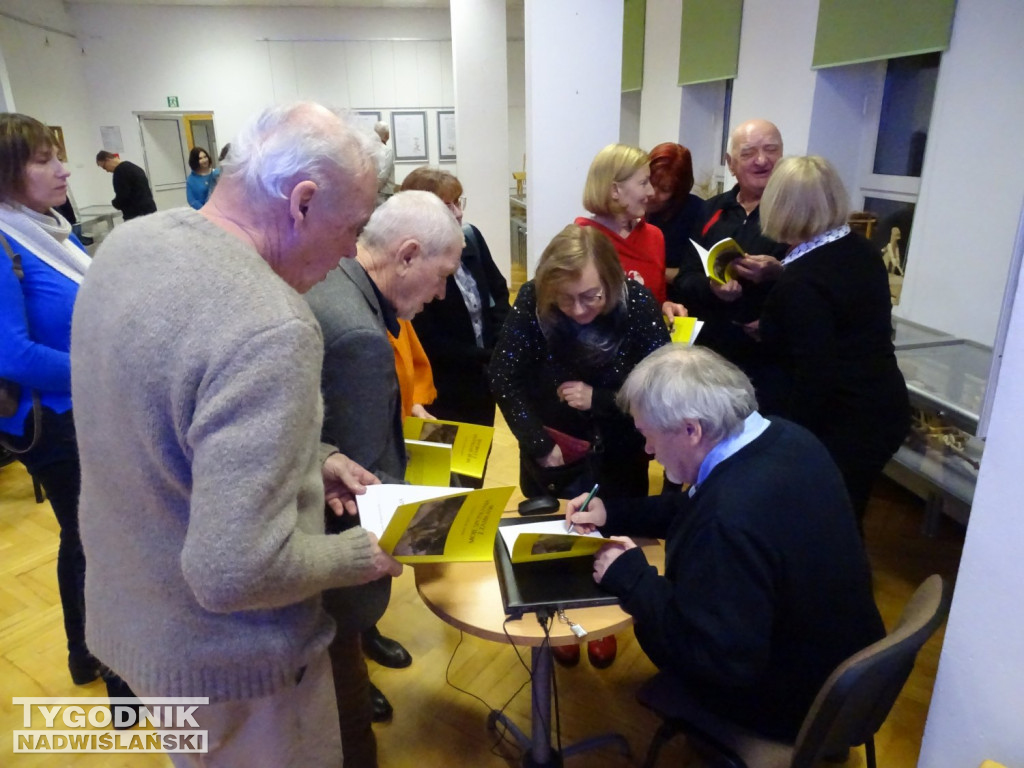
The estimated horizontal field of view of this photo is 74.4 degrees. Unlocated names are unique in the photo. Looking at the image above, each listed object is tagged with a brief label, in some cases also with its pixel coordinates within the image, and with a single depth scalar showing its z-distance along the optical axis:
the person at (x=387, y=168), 1.49
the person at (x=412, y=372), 1.69
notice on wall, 8.65
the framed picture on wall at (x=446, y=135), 9.44
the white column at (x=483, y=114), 6.45
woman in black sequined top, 1.86
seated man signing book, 1.18
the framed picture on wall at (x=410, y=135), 9.33
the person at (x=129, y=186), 6.73
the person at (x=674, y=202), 3.00
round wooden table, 1.33
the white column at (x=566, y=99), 3.02
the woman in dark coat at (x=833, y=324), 1.89
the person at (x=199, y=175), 7.20
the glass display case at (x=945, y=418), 2.39
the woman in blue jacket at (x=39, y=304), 1.72
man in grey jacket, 1.24
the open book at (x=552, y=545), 1.34
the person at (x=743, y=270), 2.32
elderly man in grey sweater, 0.78
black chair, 1.12
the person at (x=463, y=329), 2.42
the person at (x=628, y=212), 2.37
